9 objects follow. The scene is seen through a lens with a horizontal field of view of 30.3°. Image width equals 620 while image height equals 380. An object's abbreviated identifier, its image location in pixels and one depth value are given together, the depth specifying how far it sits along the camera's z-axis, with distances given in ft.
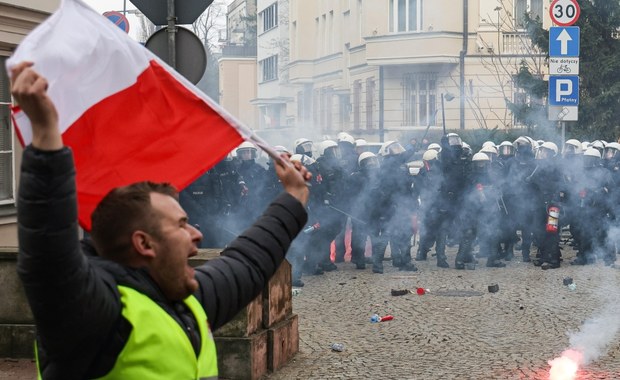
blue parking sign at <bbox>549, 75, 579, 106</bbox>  60.08
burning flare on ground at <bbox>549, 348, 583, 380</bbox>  28.14
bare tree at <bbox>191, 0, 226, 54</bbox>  217.56
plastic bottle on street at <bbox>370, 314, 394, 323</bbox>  37.40
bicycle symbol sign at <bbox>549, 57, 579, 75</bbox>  59.88
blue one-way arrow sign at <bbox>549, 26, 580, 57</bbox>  59.82
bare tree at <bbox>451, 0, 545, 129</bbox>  131.34
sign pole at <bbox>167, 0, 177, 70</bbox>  28.25
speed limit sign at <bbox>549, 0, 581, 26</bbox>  61.16
